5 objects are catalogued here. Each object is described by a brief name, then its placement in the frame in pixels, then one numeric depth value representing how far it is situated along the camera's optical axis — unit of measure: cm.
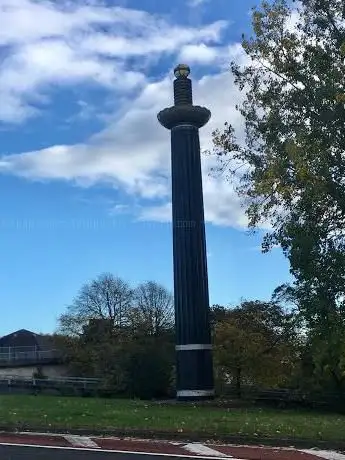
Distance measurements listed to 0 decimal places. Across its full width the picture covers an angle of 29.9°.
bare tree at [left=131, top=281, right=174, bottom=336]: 6438
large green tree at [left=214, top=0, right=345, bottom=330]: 1725
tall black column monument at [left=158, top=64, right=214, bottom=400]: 3462
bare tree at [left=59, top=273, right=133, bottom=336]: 6738
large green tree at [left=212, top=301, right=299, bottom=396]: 3916
